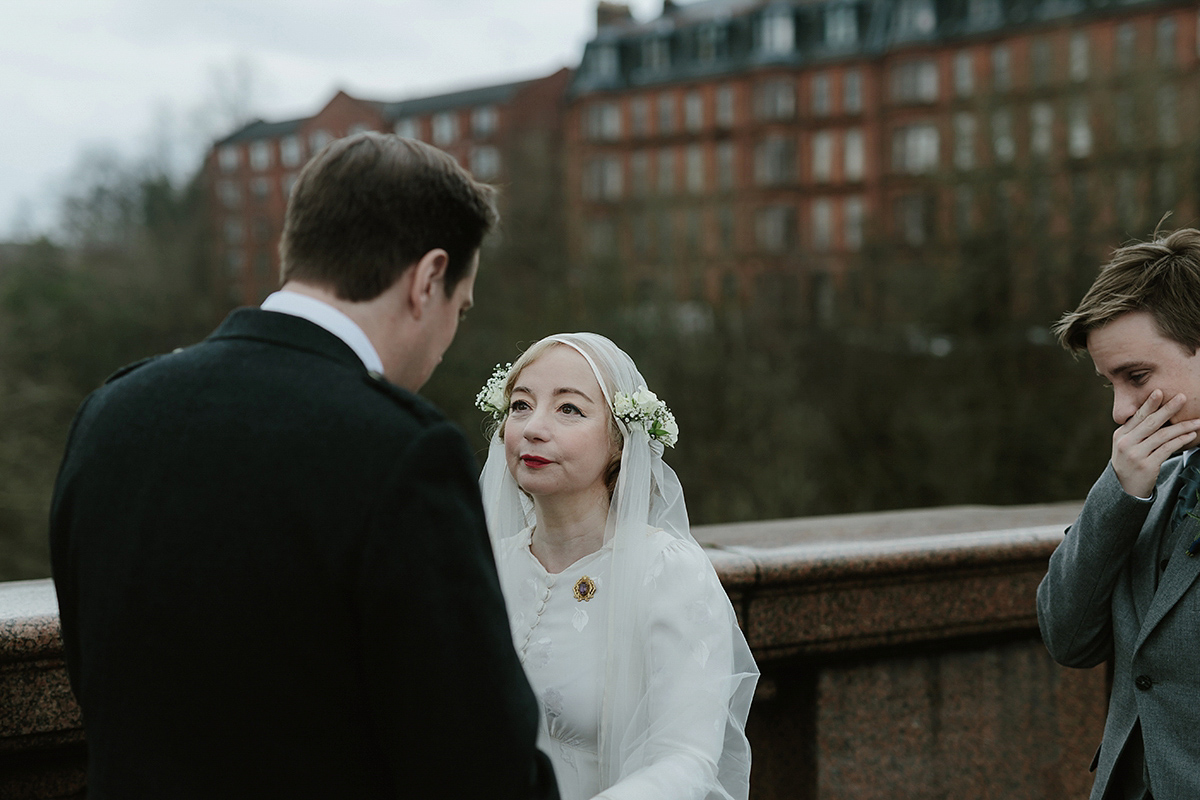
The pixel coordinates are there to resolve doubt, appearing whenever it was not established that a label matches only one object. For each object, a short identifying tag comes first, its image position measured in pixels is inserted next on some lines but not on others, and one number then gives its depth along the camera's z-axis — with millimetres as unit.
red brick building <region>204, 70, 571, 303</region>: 28672
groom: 1366
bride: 2242
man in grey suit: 2230
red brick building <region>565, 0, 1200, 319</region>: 23312
